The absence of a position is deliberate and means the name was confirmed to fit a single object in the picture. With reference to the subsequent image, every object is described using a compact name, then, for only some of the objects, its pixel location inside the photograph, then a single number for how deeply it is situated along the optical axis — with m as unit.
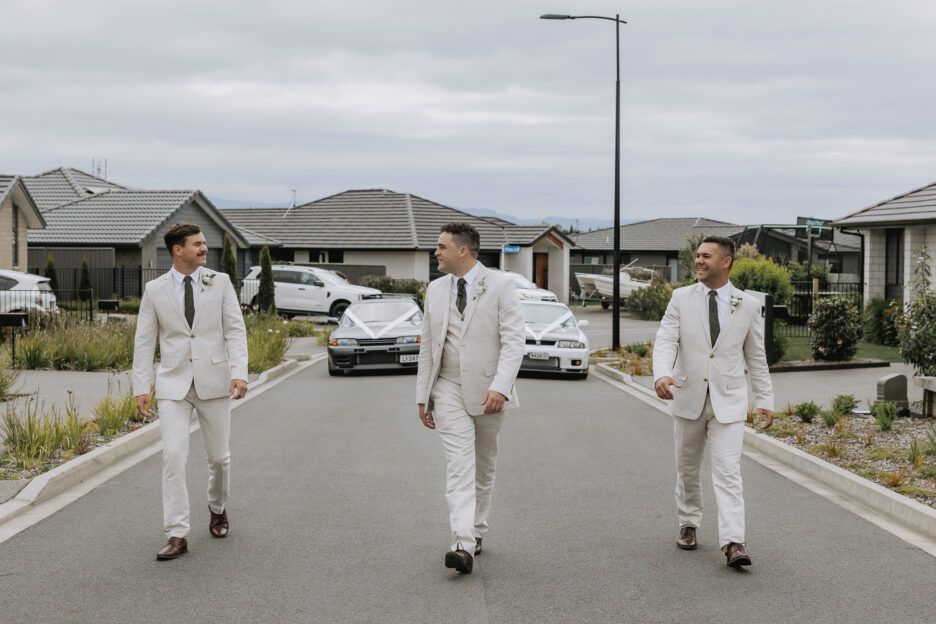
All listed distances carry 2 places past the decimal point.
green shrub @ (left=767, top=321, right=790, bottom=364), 18.86
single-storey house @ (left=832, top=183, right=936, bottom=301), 24.53
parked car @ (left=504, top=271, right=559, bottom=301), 35.84
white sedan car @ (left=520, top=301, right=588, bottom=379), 18.08
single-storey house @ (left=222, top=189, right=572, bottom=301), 49.06
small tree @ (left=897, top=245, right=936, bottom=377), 12.96
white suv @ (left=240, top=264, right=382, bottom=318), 33.31
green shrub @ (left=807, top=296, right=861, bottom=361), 19.34
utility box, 12.02
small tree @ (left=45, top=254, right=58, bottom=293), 32.96
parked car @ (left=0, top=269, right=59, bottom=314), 23.83
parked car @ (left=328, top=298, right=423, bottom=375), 18.34
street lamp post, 22.91
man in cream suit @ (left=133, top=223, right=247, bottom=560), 6.21
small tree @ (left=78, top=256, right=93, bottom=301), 34.72
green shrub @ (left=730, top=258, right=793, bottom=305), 30.58
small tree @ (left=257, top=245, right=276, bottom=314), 31.61
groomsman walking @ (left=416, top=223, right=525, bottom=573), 5.86
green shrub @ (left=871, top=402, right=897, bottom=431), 10.68
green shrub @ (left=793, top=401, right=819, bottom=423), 11.65
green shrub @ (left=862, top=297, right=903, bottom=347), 24.67
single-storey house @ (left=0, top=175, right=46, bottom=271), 33.66
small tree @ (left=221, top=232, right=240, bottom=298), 32.53
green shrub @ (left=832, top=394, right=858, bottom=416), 11.84
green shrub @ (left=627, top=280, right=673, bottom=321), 39.97
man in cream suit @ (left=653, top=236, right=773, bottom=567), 6.09
